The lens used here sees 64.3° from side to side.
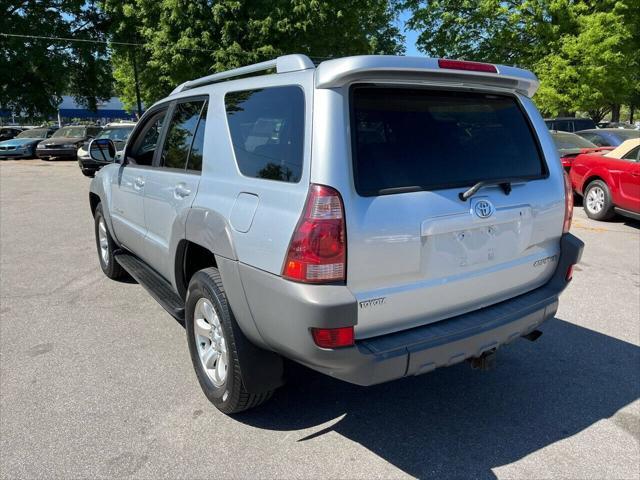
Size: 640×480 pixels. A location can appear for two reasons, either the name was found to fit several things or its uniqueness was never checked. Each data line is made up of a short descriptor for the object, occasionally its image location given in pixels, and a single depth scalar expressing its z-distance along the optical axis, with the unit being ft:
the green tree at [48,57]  81.15
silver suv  7.43
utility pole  85.71
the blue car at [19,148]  75.51
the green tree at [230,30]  65.05
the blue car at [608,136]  40.23
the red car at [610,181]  26.20
